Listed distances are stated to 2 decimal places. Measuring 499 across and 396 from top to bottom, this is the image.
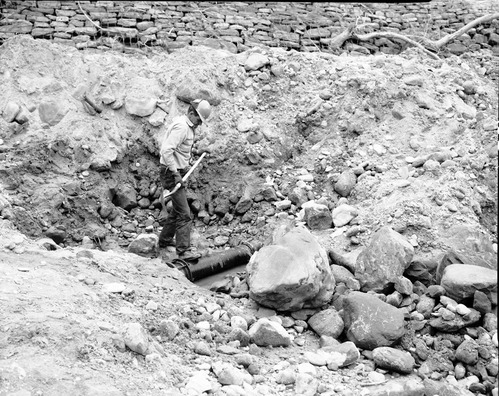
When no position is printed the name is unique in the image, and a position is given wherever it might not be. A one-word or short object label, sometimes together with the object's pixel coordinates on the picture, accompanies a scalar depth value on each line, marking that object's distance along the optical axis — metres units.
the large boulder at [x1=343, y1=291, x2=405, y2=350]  4.89
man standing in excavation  6.24
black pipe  6.12
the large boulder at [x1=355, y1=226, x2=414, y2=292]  5.45
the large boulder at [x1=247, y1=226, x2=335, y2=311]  5.07
